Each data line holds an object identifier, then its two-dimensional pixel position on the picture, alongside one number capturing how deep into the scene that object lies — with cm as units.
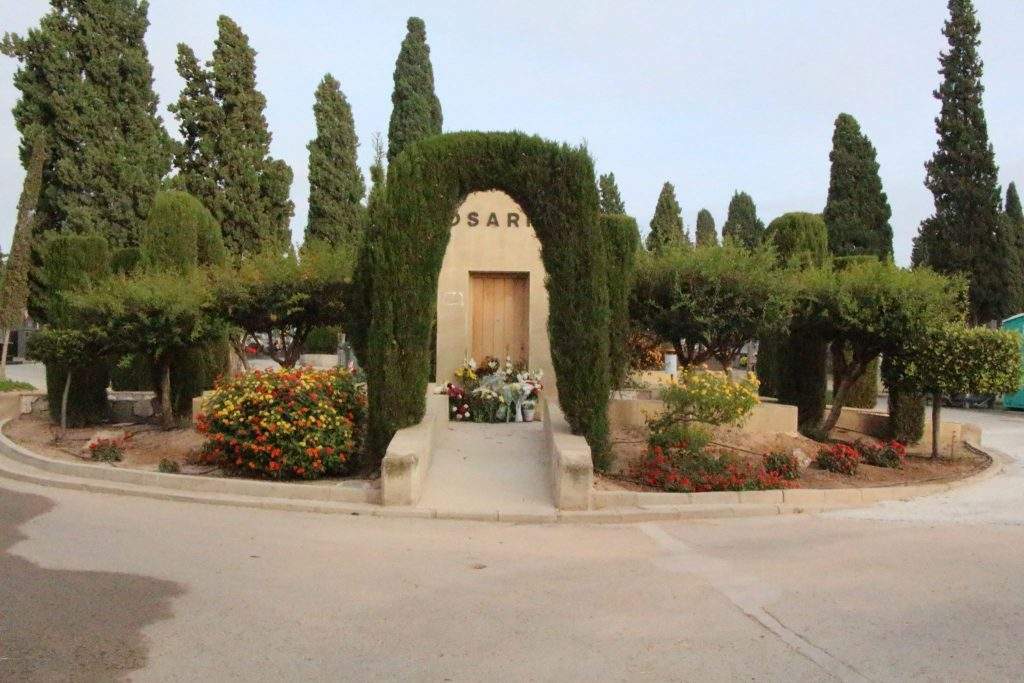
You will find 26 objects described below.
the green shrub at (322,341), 3428
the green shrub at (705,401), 1191
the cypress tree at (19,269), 2383
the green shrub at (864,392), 1845
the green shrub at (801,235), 1778
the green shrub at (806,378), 1585
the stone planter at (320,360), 3000
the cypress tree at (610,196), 4798
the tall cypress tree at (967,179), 3177
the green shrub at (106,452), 1180
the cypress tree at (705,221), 6901
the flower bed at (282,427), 1013
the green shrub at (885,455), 1263
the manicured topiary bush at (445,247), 1045
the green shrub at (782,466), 1077
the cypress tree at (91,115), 3003
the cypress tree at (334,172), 3431
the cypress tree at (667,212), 4289
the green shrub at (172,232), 1705
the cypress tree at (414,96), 2992
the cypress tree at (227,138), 3105
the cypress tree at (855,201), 3550
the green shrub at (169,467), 1076
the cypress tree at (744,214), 6412
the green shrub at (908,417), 1547
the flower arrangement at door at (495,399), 1371
